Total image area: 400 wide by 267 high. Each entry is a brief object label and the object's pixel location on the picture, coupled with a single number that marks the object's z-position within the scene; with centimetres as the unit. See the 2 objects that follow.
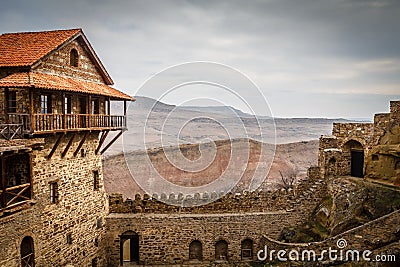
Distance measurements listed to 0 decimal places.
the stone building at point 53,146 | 1393
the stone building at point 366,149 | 2027
